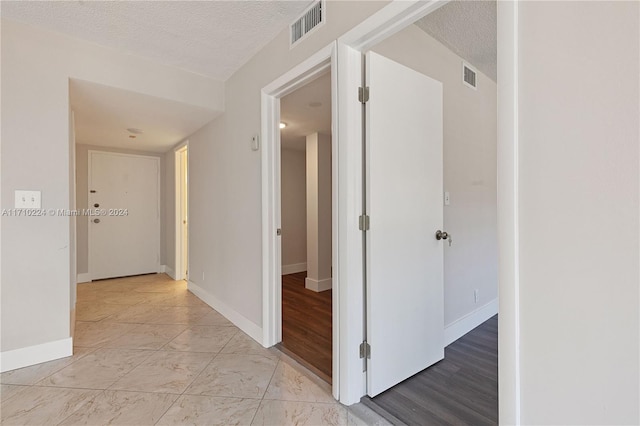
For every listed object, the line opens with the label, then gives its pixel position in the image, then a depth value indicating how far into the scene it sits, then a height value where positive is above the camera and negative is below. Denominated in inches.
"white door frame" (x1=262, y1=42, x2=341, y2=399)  91.0 -1.8
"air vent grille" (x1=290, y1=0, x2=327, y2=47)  70.1 +47.6
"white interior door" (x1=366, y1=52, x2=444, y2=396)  65.8 -2.8
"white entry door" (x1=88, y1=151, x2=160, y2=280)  178.2 -1.9
